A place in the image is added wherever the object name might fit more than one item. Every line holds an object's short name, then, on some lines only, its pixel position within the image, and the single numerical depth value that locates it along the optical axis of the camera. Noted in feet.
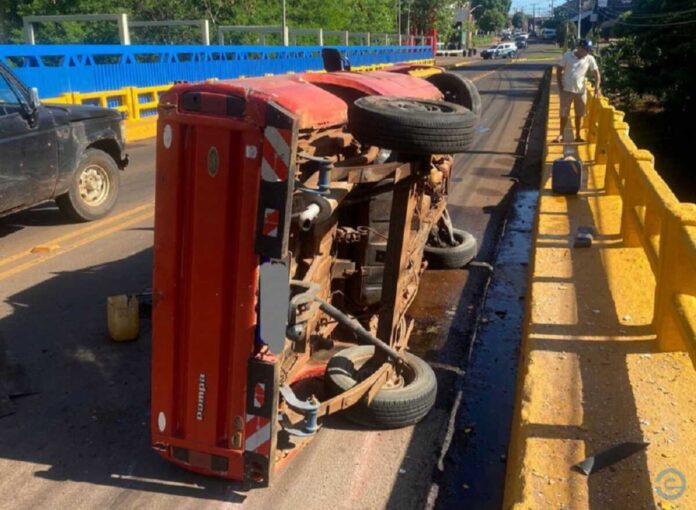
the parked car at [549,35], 447.26
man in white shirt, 39.93
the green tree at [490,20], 545.03
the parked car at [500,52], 262.47
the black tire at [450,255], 23.80
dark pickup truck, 25.13
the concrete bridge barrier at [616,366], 10.44
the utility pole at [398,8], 210.79
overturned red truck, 10.71
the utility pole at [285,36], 103.66
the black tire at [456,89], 19.39
